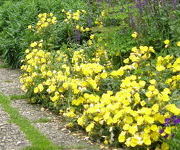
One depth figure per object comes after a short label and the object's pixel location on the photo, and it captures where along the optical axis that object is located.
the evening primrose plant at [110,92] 4.95
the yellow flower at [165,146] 4.75
